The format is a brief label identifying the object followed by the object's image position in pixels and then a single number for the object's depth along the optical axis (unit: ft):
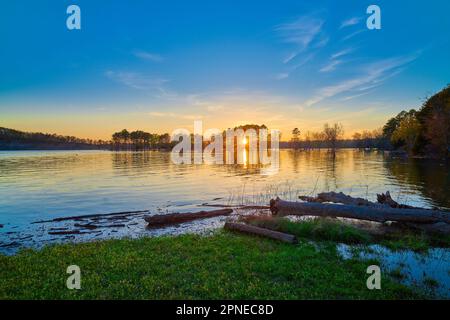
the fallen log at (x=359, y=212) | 59.77
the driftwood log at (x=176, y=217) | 70.38
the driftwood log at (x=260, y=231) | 50.30
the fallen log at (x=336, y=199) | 79.05
